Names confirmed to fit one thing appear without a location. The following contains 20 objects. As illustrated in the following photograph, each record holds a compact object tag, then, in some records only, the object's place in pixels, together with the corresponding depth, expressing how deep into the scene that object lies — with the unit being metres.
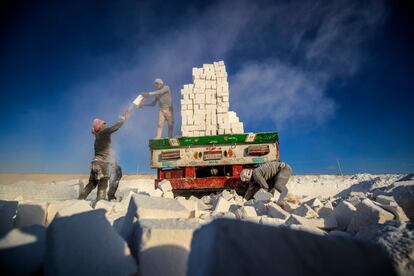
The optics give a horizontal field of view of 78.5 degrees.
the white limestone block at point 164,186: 5.79
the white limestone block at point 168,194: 5.60
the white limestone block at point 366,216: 1.92
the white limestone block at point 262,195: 4.45
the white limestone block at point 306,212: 2.98
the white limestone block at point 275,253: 0.87
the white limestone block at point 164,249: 1.15
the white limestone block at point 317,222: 2.36
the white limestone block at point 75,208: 1.56
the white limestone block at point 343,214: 2.35
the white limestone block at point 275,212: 2.79
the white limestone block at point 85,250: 1.12
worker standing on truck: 9.02
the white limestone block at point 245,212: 2.93
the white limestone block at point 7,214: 1.88
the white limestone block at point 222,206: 3.65
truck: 6.19
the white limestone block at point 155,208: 1.56
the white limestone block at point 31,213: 2.15
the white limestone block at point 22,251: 1.18
